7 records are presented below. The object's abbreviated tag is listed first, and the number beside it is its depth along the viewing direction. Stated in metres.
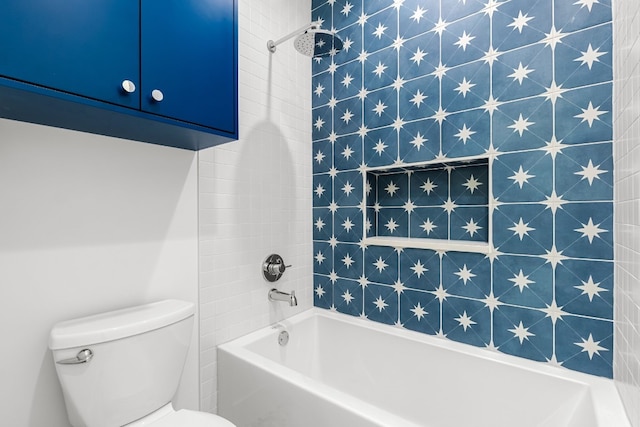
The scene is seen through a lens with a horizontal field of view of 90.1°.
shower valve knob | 1.77
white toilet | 0.96
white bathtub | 1.14
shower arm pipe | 1.50
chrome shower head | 1.49
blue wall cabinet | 0.77
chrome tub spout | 1.74
